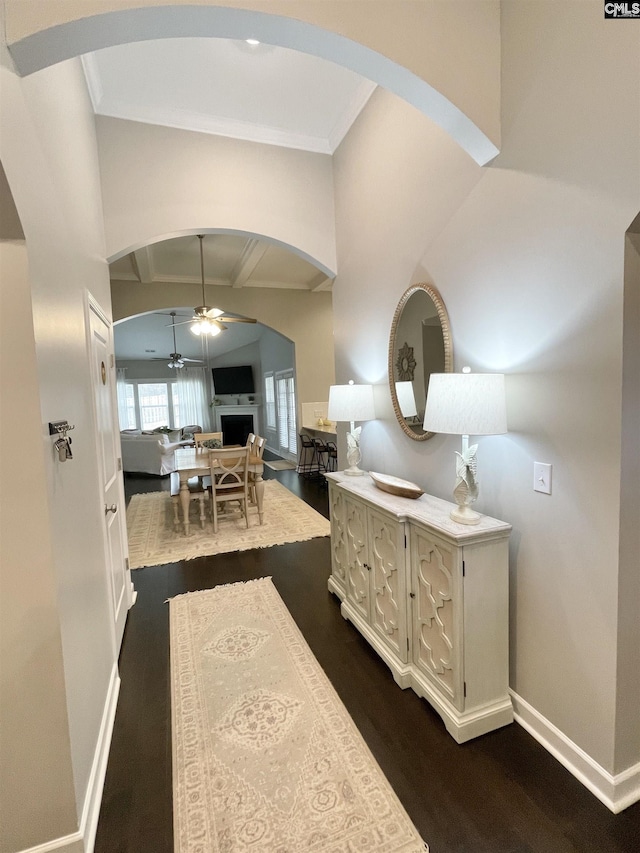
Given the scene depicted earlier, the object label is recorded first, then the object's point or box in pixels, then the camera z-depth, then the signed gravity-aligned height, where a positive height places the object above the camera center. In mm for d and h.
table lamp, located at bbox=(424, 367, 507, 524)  1682 -78
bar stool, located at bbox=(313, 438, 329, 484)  7116 -1066
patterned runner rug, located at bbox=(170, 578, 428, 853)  1368 -1510
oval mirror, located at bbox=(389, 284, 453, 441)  2199 +278
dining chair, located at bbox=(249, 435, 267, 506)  4918 -599
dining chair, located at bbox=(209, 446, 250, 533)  4262 -802
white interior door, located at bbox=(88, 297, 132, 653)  2270 -348
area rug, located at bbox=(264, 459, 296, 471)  8312 -1405
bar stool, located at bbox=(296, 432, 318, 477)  7641 -1165
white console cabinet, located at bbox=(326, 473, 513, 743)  1699 -1007
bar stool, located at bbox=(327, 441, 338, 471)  6914 -1036
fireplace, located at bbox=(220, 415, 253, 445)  11277 -752
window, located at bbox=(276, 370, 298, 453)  8697 -257
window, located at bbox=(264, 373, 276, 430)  10136 +57
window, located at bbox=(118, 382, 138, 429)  11133 -11
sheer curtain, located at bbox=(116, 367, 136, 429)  11016 +279
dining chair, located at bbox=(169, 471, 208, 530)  4586 -1052
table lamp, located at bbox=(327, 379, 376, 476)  2842 -38
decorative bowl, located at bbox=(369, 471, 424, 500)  2213 -518
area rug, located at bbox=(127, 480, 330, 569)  3977 -1475
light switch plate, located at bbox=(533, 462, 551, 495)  1631 -356
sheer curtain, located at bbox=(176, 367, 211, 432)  11828 +182
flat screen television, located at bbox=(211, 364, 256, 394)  11258 +649
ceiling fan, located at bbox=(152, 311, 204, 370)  9372 +1065
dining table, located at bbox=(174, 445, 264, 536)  4289 -725
